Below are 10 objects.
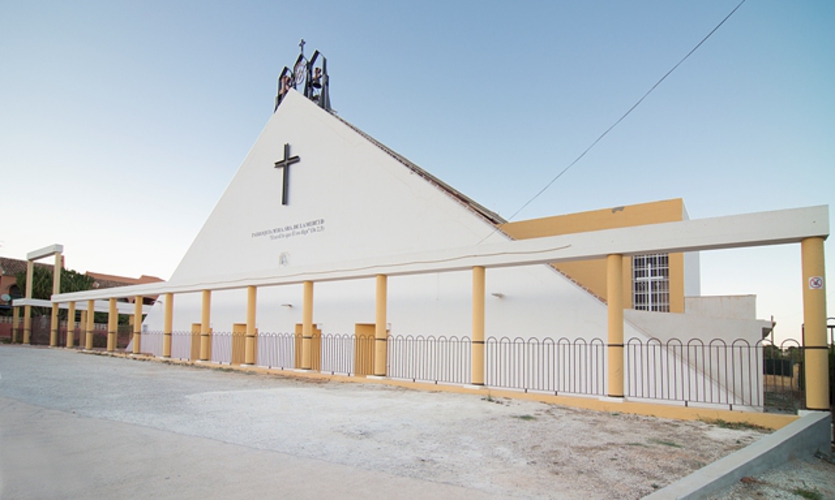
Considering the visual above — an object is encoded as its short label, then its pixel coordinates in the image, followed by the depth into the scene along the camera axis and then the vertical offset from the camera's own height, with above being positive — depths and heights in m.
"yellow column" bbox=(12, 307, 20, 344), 34.75 -1.04
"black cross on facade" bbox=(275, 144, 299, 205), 22.89 +5.21
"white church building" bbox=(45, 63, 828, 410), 11.95 +0.72
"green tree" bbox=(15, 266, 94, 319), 39.22 +1.36
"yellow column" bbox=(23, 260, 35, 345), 33.56 -1.29
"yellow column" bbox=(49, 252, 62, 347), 31.45 -1.53
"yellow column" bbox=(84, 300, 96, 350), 28.19 -1.19
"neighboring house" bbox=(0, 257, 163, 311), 41.72 +1.74
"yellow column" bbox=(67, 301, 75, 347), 29.45 -1.18
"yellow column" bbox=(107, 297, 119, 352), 26.55 -1.11
